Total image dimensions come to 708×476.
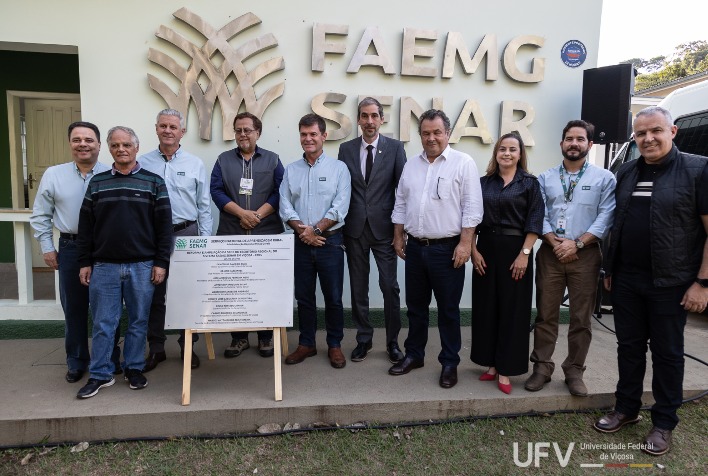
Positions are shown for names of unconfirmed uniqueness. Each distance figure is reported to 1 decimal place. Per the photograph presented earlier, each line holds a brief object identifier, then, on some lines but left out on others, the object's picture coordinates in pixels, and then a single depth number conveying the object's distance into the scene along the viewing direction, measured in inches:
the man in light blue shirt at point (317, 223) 127.3
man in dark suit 131.6
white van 206.8
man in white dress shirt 114.9
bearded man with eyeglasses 132.3
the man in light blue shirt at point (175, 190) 125.4
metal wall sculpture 154.6
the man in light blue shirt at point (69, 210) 114.7
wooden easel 107.7
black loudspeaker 161.3
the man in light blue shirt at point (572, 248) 111.3
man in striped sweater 108.0
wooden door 229.3
